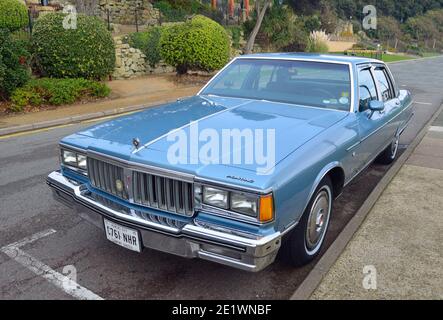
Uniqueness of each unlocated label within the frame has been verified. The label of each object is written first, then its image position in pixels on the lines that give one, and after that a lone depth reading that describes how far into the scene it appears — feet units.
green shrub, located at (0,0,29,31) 46.02
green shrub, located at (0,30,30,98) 32.19
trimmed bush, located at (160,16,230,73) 50.44
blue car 9.03
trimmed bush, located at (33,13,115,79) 38.37
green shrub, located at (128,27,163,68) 54.70
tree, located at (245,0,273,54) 81.77
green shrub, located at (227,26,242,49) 84.28
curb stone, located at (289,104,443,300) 10.18
